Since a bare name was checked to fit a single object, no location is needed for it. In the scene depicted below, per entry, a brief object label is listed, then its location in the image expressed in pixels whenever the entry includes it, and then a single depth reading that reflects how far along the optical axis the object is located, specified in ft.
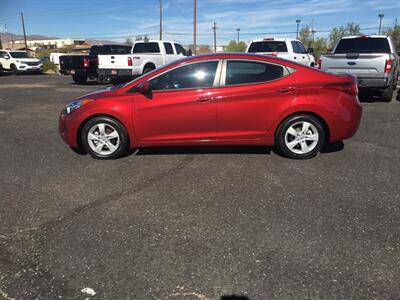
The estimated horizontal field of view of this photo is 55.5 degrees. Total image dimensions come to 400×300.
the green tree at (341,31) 179.52
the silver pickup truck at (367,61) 34.53
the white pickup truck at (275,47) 44.98
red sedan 17.70
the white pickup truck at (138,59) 55.77
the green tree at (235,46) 267.72
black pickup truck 63.31
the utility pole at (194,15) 121.53
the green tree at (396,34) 154.36
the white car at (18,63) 94.73
